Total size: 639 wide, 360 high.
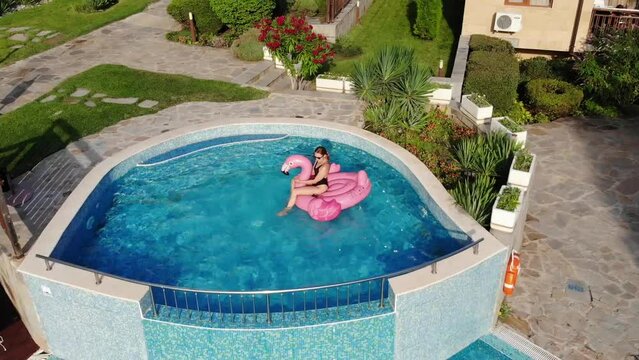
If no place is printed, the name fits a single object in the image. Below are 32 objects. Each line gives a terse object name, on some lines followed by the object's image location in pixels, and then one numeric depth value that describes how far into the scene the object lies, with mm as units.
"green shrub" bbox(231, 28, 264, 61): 21766
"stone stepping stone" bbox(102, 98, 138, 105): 18688
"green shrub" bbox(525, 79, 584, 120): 18016
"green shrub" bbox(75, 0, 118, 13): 27334
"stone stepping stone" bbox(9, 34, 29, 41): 23938
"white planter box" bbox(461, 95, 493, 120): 16109
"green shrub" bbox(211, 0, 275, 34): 23219
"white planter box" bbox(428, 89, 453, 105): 17281
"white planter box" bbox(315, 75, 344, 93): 18844
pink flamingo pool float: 13586
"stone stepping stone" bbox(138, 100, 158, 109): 18406
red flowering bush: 19188
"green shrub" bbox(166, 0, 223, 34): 23688
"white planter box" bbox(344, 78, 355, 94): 18719
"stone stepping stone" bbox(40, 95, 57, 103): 18719
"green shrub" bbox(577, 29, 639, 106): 18203
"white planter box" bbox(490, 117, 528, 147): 14469
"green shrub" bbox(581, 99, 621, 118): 18356
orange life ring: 11375
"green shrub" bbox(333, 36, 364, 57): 23750
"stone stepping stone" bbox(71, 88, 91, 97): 19188
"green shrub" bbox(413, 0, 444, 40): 24031
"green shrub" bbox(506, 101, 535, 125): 18219
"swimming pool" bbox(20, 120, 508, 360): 10016
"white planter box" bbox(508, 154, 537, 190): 12758
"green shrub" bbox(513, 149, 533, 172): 12984
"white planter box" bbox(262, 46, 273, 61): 21797
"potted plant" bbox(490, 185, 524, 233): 11648
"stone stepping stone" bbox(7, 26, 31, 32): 24875
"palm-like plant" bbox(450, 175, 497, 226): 12500
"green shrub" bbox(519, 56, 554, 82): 20734
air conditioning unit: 21484
